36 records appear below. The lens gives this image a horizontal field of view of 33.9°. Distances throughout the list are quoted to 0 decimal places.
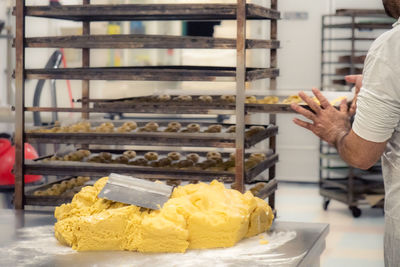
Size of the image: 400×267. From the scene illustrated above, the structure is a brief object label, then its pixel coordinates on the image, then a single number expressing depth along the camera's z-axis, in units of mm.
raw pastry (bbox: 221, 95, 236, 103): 2936
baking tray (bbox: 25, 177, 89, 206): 2807
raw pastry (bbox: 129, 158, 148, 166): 2975
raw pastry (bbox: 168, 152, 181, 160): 3155
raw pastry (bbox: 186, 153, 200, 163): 3133
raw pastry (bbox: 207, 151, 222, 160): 3084
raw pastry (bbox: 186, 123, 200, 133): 3014
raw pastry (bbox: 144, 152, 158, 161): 3158
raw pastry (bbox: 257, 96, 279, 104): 2877
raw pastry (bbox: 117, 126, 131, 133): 3096
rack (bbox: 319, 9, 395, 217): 6270
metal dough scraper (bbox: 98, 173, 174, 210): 2115
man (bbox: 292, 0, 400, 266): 1701
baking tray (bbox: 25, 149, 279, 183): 2680
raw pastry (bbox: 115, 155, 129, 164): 3033
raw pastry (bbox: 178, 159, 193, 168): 2962
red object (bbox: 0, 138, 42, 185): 5418
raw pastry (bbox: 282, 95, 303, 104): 2718
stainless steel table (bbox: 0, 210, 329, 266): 1946
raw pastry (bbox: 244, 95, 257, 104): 2863
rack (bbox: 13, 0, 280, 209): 2594
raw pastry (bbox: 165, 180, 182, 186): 2970
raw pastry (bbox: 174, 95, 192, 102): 3000
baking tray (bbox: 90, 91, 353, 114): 2650
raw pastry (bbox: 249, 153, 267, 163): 2984
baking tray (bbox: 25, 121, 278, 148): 2672
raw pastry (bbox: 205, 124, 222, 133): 2982
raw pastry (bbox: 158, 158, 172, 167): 2984
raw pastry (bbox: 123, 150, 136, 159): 3141
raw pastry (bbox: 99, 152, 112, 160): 3130
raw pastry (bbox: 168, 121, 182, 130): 3070
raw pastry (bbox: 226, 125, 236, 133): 3027
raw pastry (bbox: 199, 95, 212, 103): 2939
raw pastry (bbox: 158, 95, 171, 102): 3013
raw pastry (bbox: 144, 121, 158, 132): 3119
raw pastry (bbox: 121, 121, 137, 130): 3125
